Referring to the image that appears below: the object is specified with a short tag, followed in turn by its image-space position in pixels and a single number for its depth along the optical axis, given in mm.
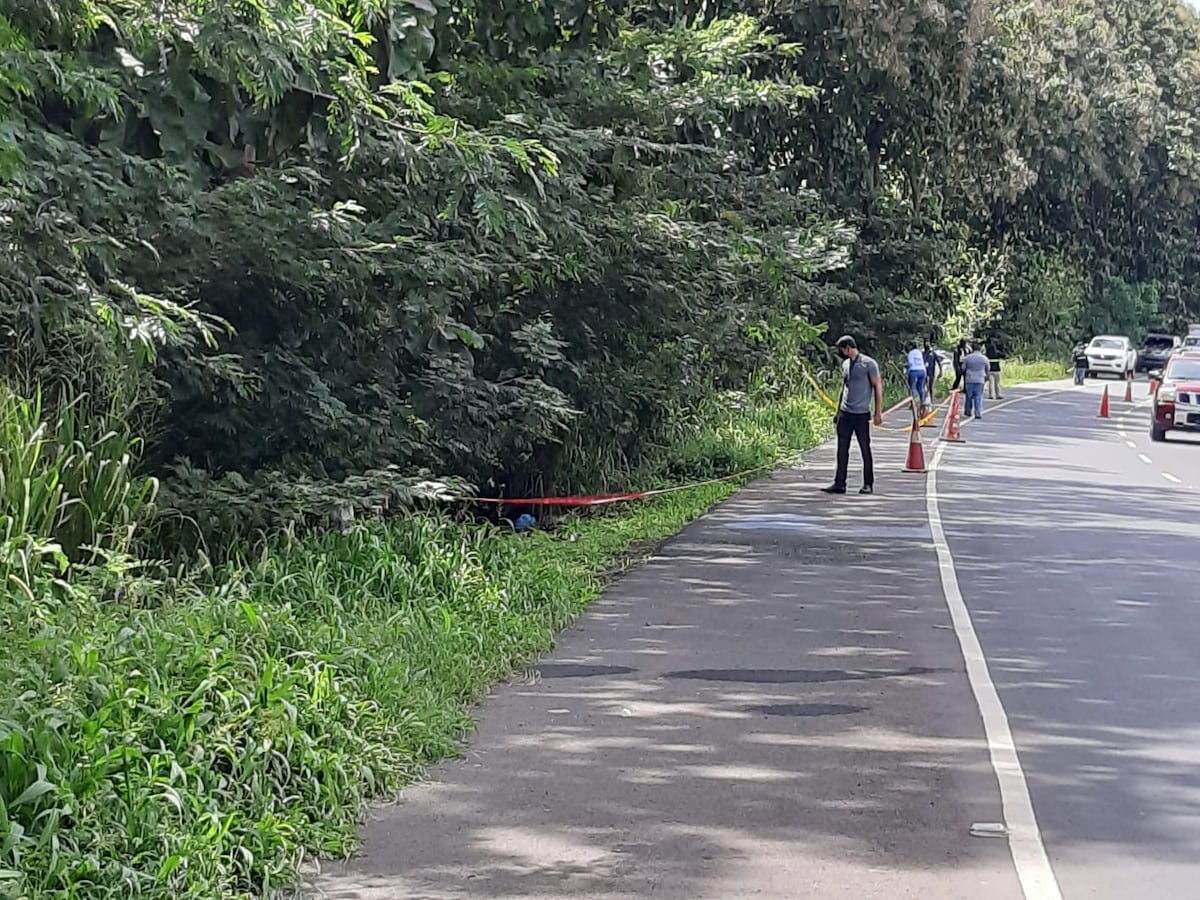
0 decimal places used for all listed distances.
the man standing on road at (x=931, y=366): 44438
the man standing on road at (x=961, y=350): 50569
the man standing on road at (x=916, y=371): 38156
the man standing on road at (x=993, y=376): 49212
